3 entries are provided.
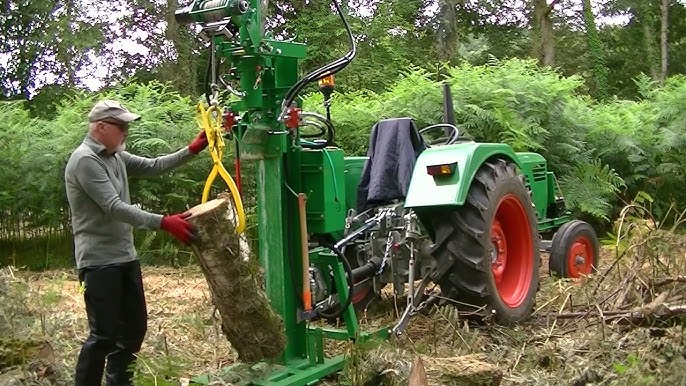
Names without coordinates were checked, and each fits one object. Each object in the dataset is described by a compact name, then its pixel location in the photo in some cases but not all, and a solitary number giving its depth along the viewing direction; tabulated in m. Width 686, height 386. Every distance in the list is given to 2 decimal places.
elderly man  3.69
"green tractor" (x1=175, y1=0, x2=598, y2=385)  3.75
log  3.31
